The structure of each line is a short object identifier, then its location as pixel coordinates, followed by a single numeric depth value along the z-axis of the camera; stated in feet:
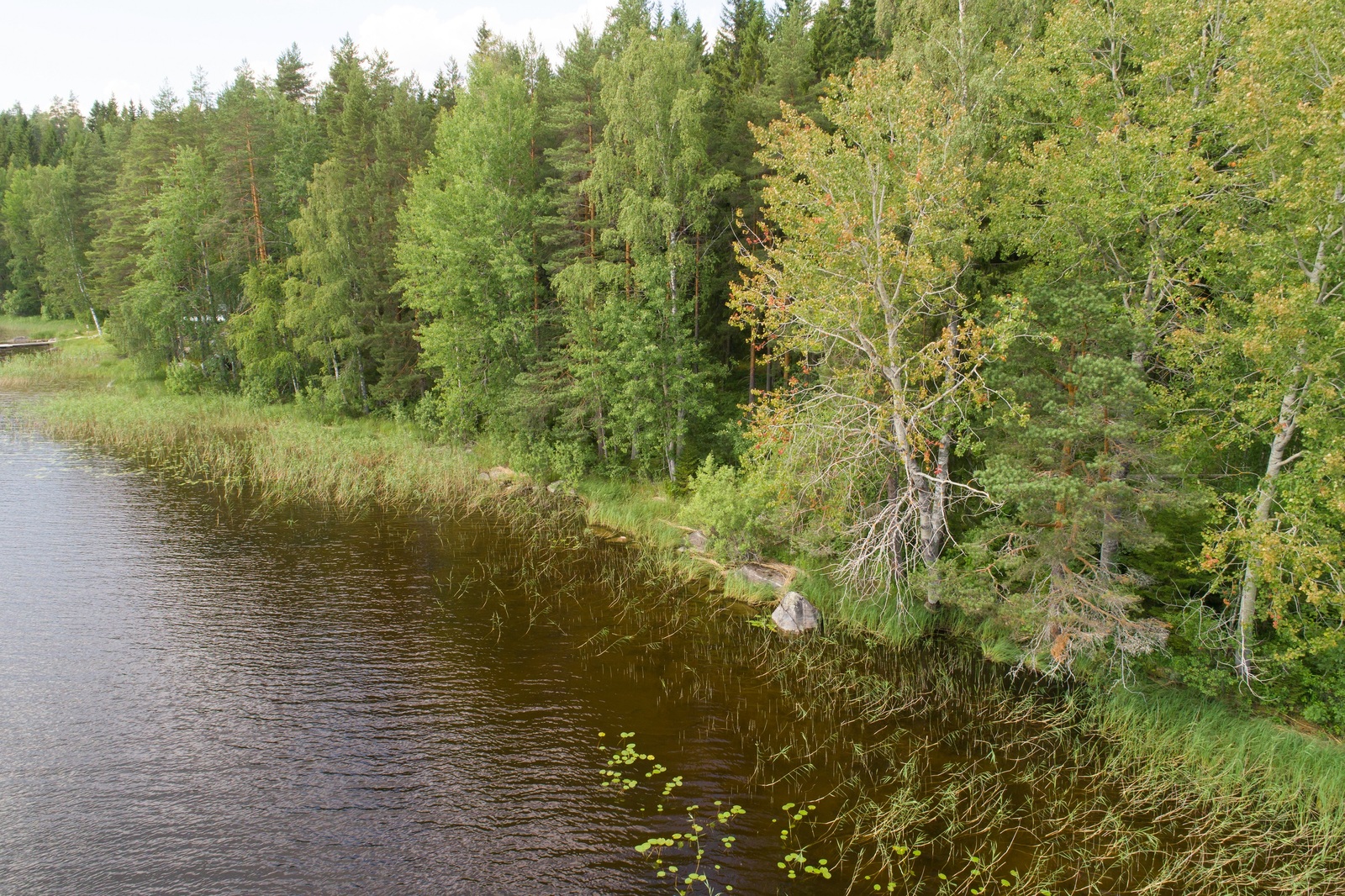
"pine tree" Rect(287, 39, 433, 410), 116.26
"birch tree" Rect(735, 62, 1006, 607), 50.70
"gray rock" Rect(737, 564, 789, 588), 65.05
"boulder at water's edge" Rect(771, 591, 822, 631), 58.13
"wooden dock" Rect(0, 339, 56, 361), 194.39
